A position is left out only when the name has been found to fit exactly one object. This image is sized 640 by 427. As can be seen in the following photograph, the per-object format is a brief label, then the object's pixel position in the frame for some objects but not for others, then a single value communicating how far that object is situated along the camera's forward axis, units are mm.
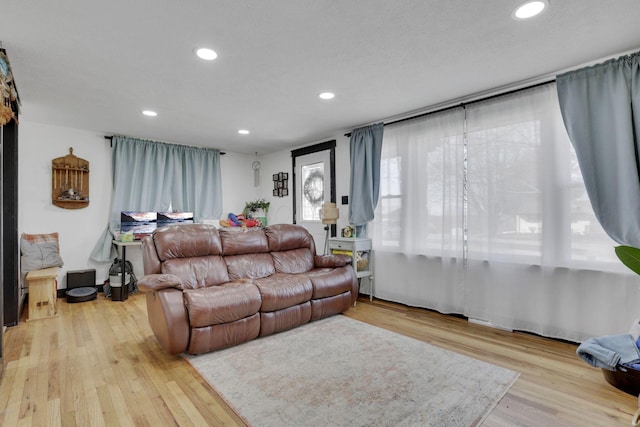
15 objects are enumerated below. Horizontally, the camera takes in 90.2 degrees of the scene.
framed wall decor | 5738
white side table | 4047
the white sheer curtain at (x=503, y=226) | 2654
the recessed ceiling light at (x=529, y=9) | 1806
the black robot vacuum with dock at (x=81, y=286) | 4105
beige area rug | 1800
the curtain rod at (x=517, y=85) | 2506
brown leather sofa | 2523
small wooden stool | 3432
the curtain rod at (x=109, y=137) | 4688
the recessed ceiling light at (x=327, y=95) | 3172
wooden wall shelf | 4312
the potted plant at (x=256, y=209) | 6059
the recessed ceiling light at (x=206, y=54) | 2307
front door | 4965
